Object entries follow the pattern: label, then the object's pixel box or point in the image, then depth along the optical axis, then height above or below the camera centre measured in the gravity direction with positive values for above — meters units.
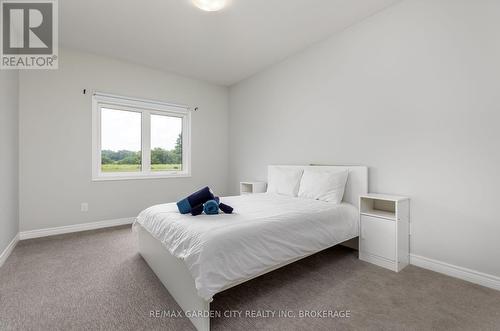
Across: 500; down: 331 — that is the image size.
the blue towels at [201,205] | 1.94 -0.35
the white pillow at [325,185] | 2.61 -0.24
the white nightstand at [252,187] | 3.83 -0.39
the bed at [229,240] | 1.40 -0.58
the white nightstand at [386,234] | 2.13 -0.67
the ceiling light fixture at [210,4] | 2.25 +1.62
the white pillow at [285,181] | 3.06 -0.22
